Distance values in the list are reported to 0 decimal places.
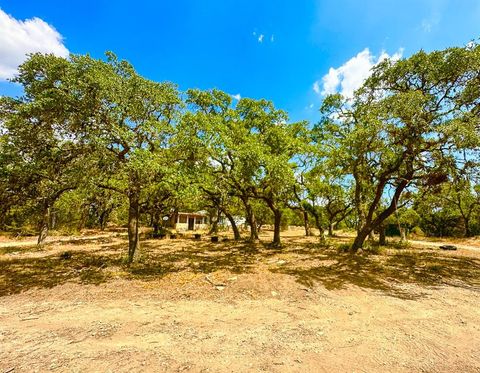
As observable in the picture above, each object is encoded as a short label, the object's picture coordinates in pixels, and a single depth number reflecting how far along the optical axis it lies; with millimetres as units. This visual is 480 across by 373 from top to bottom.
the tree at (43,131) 8648
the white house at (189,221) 43781
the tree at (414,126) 9703
